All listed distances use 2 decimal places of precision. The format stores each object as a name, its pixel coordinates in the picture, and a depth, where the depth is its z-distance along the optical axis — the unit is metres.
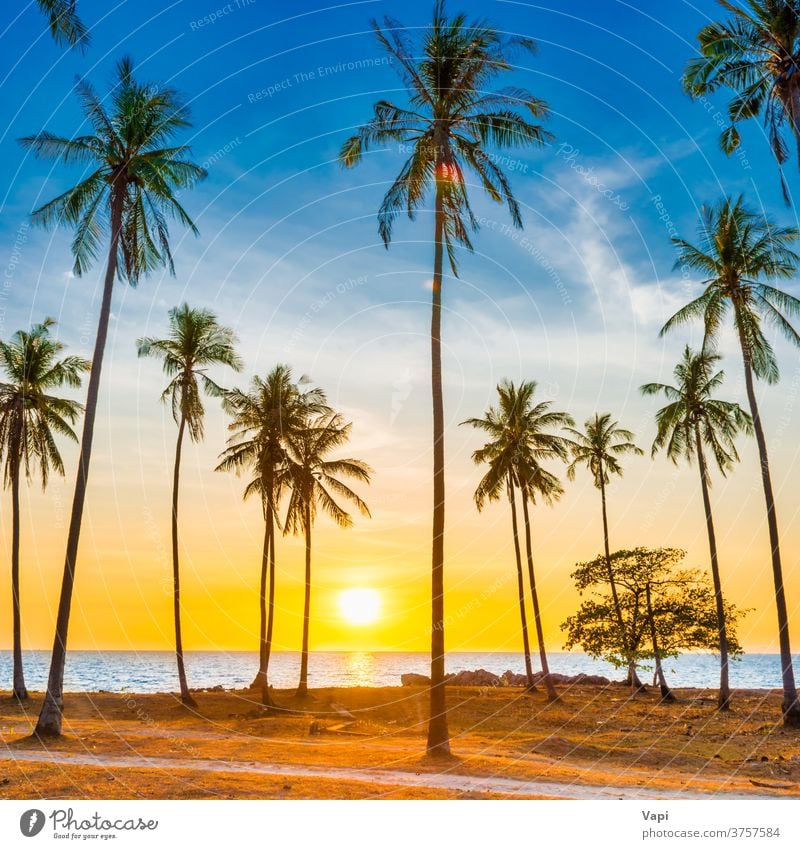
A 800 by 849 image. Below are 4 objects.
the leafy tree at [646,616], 33.22
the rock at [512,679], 49.39
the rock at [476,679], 48.19
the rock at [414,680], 45.71
